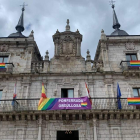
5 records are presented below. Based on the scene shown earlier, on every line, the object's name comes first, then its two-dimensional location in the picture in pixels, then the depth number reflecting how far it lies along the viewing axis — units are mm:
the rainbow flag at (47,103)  14633
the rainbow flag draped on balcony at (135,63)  17206
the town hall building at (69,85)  14594
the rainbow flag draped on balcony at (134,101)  14930
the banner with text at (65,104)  14625
